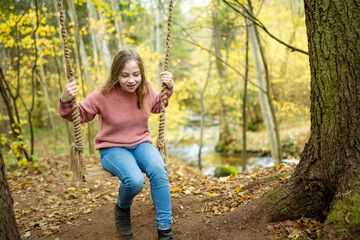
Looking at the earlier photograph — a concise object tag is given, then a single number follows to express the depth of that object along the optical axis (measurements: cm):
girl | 225
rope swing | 231
